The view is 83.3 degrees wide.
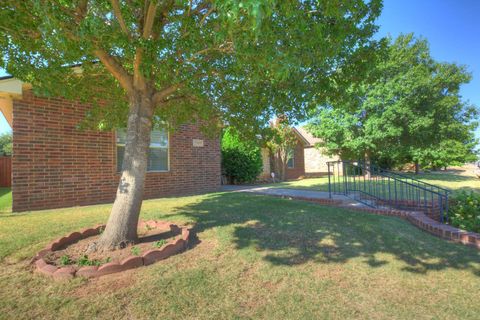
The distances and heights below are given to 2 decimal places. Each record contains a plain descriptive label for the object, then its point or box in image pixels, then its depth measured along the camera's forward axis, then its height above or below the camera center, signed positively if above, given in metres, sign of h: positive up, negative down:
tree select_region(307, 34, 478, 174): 15.55 +2.79
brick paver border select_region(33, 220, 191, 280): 3.06 -1.15
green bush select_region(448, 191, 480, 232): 5.61 -1.25
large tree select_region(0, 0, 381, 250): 2.80 +1.44
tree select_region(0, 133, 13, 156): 54.07 +6.47
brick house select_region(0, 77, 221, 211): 6.41 +0.31
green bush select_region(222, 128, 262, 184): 14.20 +0.11
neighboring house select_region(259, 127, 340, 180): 17.77 +0.07
